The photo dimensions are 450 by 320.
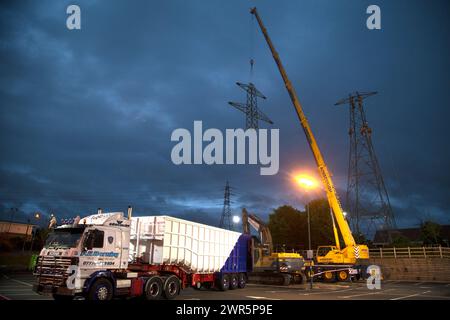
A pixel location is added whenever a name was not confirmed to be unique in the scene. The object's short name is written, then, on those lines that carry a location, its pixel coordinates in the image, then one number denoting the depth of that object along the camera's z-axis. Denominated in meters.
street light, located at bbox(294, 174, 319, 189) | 26.56
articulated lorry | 12.74
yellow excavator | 25.12
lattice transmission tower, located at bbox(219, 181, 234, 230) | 54.75
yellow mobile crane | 28.28
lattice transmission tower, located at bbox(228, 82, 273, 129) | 41.31
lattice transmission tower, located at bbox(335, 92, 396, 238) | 41.62
